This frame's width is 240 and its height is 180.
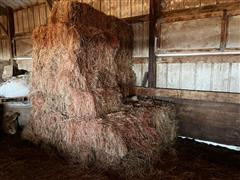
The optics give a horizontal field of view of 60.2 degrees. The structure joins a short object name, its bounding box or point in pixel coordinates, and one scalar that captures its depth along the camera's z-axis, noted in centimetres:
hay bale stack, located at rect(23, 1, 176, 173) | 253
